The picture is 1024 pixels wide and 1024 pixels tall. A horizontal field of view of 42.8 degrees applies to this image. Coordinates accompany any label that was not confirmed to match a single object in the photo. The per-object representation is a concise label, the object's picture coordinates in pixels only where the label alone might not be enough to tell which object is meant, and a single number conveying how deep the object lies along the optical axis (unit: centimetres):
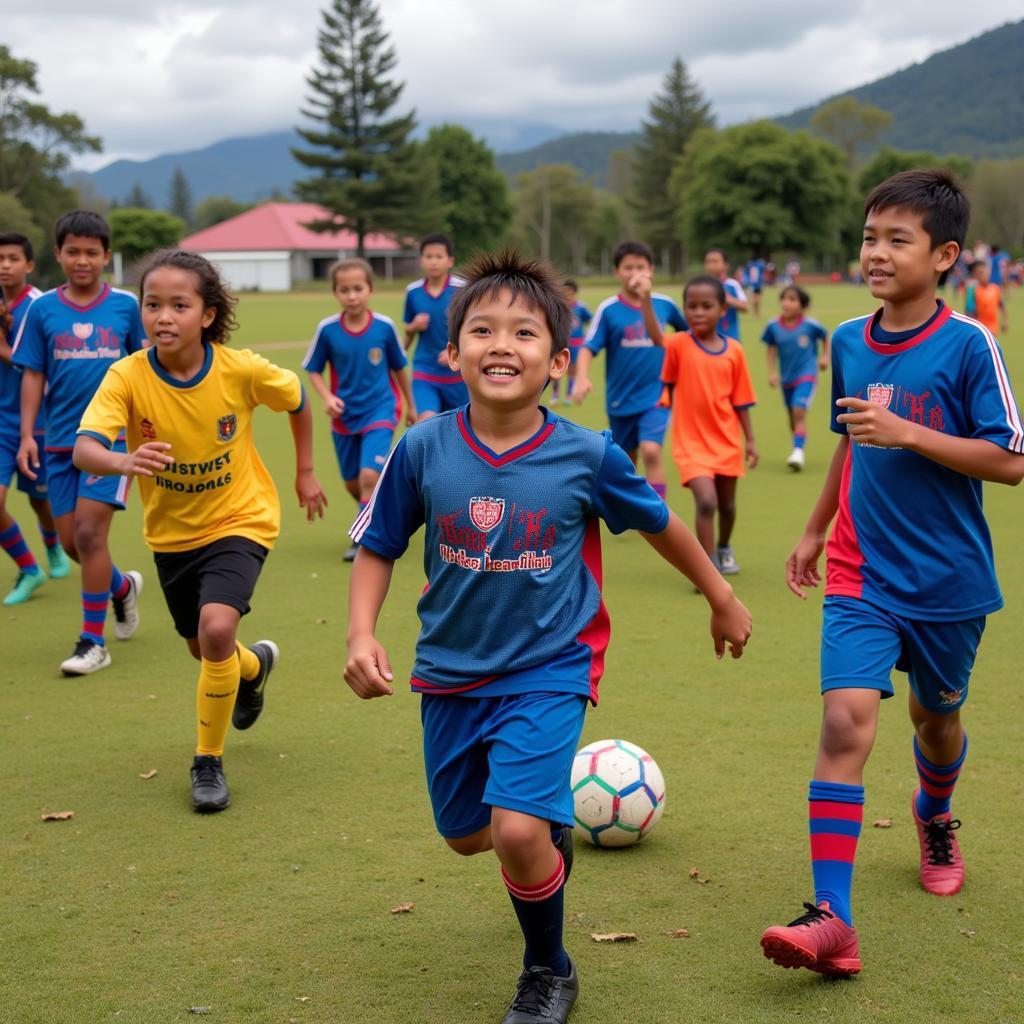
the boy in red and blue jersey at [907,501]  354
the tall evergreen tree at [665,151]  10250
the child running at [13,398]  780
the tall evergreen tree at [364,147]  7881
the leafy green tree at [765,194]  8806
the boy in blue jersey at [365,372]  938
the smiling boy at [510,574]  325
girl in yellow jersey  493
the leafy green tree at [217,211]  15600
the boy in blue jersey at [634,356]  933
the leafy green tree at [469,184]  10250
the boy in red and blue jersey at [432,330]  1069
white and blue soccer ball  430
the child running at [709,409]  839
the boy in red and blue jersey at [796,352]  1385
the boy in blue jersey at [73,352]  686
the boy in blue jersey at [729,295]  1276
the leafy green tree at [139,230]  8231
